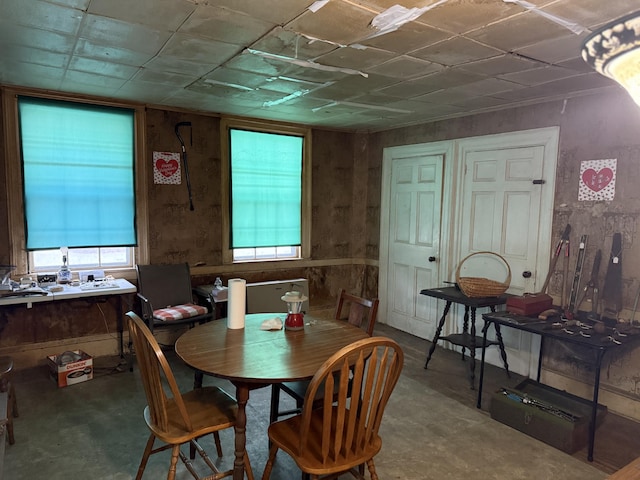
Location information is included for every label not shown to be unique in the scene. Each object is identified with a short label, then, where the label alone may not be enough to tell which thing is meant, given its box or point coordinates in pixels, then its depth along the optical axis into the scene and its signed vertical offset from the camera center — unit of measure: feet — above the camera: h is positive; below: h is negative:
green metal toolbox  8.79 -4.55
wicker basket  11.95 -2.30
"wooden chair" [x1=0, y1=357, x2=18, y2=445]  8.55 -4.08
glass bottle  12.02 -2.19
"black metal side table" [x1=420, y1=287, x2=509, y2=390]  11.76 -3.40
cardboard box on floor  11.23 -4.59
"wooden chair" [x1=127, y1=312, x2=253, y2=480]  6.04 -3.38
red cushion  12.19 -3.29
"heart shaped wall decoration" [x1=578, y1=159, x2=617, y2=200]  10.62 +0.73
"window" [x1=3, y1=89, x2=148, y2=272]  11.95 +0.46
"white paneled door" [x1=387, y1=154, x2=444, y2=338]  15.30 -1.34
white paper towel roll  8.11 -1.98
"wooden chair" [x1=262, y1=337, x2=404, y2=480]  5.42 -3.05
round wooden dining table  6.20 -2.48
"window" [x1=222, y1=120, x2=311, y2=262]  15.35 +0.41
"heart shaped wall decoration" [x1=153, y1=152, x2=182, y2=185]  13.74 +1.03
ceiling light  2.49 +0.98
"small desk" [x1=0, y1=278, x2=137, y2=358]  10.37 -2.49
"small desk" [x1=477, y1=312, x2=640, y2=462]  8.55 -2.74
